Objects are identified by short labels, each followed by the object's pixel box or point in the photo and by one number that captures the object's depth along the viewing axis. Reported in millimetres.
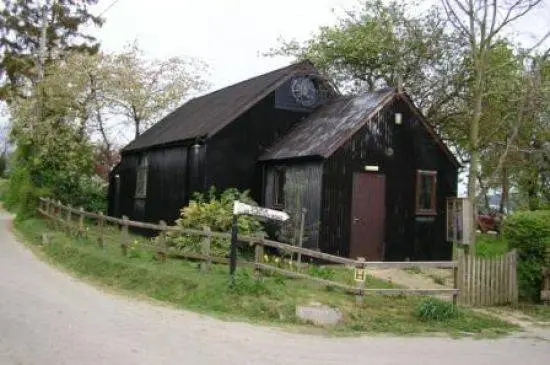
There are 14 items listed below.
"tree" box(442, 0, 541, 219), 15266
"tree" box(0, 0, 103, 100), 37531
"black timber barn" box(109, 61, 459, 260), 17031
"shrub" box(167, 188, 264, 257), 15156
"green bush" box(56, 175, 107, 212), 28375
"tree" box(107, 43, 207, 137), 32156
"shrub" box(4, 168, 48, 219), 26938
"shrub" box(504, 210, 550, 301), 12695
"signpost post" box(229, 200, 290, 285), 11609
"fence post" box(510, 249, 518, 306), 12695
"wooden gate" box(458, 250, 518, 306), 11984
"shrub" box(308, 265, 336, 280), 12945
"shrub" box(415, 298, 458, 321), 10828
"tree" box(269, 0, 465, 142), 26594
